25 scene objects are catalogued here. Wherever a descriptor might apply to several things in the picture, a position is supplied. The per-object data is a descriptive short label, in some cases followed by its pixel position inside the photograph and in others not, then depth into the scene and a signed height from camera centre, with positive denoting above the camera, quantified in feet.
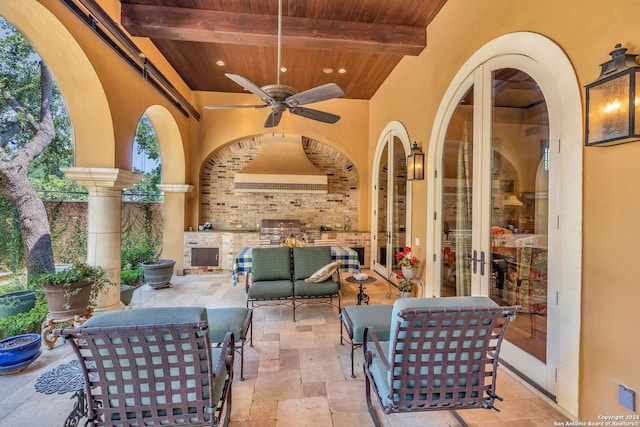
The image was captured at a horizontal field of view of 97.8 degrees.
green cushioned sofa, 11.58 -2.57
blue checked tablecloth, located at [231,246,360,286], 13.52 -2.20
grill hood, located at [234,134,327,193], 21.75 +3.62
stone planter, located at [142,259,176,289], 16.37 -3.42
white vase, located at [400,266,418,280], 13.37 -2.61
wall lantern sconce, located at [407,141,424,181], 13.41 +2.65
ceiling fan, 8.87 +4.09
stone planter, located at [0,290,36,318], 10.04 -3.25
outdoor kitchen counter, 20.72 -2.14
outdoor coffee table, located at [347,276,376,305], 11.59 -2.64
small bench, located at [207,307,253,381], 7.51 -2.96
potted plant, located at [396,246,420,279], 13.32 -2.29
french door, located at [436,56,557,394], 7.45 +0.57
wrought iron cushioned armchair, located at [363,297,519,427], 4.74 -2.43
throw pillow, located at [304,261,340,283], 11.61 -2.34
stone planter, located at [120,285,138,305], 12.93 -3.66
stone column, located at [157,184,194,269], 20.18 -0.59
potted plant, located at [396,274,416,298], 13.28 -3.27
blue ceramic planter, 7.68 -3.78
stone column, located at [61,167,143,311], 11.20 -0.24
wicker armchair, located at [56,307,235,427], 4.32 -2.50
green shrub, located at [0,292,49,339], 9.18 -3.67
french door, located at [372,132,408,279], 17.13 +0.85
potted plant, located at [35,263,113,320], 9.43 -2.59
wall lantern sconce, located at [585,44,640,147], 4.88 +2.22
